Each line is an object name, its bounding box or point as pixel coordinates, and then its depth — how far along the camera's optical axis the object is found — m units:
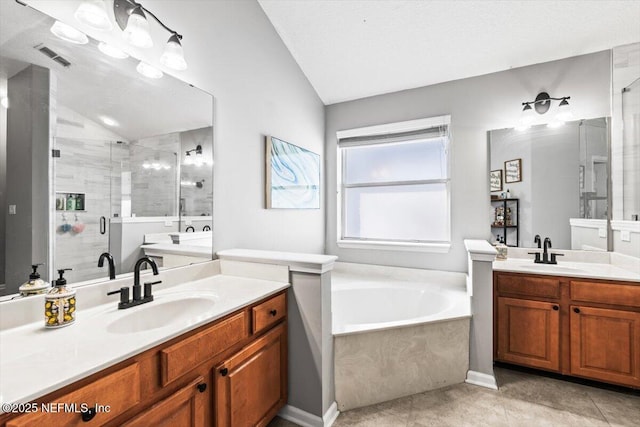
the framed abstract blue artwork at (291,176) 2.46
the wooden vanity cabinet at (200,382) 0.80
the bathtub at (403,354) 1.85
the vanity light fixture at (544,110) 2.53
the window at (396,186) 3.03
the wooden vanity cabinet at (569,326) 1.93
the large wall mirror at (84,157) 1.10
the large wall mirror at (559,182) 2.45
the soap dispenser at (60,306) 1.05
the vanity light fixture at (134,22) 1.37
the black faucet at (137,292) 1.28
